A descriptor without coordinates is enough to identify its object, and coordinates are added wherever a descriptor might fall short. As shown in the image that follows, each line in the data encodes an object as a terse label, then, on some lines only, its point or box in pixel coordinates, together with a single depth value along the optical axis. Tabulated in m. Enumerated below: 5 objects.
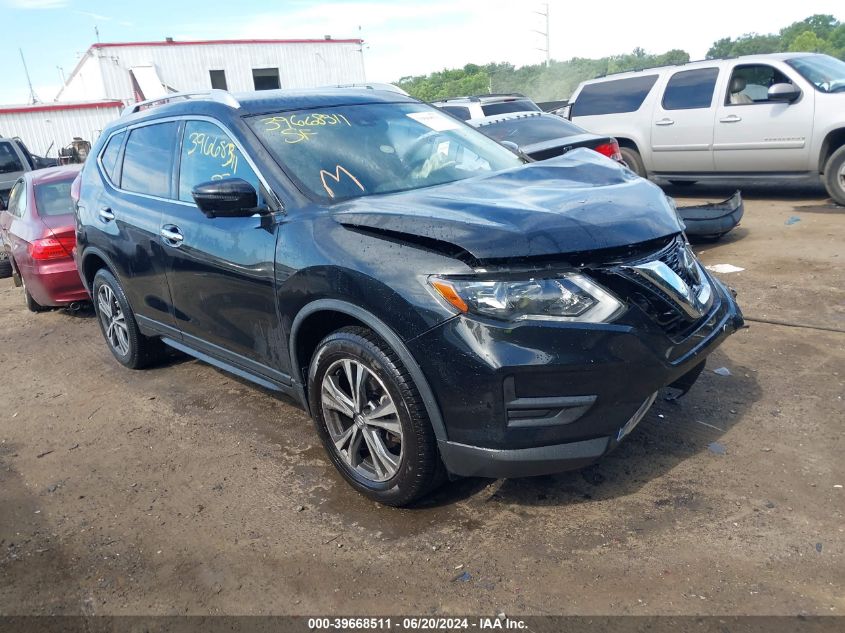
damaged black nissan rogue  2.73
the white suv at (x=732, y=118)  9.10
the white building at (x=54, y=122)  27.13
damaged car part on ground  7.36
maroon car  6.83
